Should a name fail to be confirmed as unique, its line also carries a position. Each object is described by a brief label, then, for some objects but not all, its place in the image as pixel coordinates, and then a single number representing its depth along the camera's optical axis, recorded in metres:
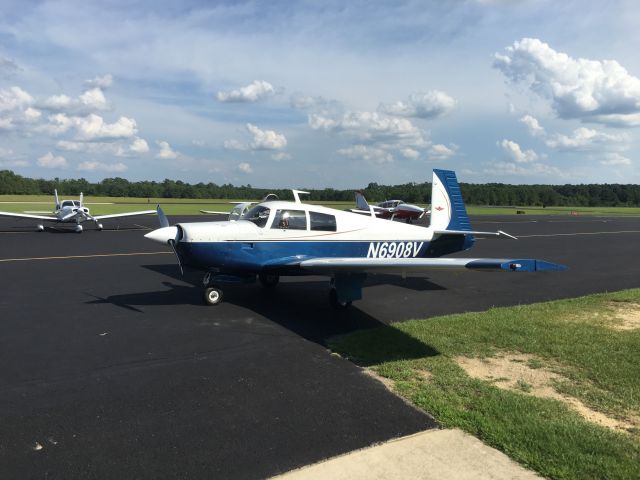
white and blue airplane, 8.45
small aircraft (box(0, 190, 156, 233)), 25.44
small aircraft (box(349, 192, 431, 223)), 35.78
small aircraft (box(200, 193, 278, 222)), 16.77
